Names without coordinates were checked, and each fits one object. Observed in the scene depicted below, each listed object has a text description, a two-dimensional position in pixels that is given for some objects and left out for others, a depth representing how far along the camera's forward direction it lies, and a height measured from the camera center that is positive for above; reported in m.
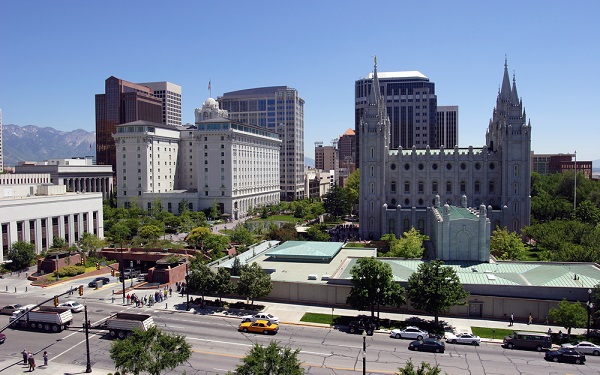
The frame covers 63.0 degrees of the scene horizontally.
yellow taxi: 43.62 -13.60
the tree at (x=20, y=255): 72.56 -11.83
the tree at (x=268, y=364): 26.25 -10.27
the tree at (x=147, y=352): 28.99 -10.69
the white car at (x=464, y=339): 41.22 -13.87
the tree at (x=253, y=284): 51.06 -11.41
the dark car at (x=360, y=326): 44.41 -13.87
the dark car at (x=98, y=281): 62.16 -13.75
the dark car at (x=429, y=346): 39.16 -13.73
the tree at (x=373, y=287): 46.38 -10.72
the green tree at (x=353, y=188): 135.00 -3.68
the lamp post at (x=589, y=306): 41.88 -11.47
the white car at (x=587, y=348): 39.00 -13.87
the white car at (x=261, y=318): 45.56 -13.41
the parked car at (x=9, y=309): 49.81 -13.57
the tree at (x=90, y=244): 79.19 -11.12
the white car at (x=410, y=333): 42.35 -13.85
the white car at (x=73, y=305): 50.84 -13.62
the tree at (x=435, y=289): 44.78 -10.64
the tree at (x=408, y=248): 67.25 -10.24
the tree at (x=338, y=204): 135.50 -8.03
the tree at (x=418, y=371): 24.22 -9.85
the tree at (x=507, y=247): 68.06 -10.36
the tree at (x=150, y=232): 90.62 -10.59
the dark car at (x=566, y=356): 37.03 -13.86
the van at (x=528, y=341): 39.72 -13.64
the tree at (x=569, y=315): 41.47 -12.04
